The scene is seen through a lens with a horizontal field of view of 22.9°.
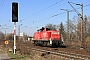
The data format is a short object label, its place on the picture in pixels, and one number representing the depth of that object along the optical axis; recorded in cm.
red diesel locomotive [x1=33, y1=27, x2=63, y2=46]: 3916
